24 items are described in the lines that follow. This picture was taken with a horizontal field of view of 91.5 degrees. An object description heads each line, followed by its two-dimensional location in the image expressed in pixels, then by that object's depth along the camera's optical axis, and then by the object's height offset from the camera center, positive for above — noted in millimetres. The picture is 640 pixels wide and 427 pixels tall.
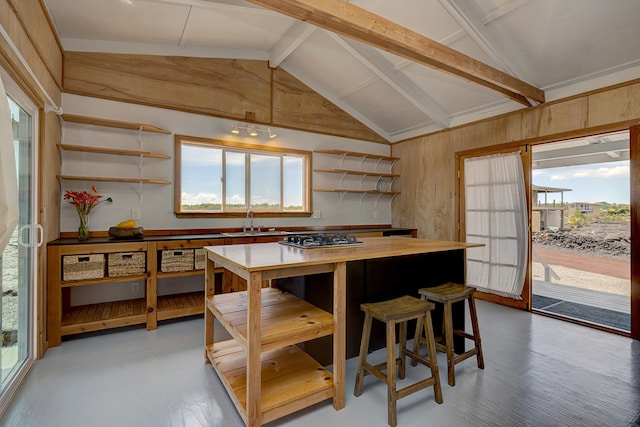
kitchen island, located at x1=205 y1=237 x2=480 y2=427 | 1619 -666
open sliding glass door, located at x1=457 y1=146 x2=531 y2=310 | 3701 +23
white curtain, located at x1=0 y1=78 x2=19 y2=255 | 1251 +136
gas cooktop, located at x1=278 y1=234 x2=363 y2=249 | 2300 -231
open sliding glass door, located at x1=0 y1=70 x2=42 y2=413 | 1934 -389
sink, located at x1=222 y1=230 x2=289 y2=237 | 3625 -272
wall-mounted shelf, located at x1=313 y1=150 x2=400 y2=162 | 4717 +913
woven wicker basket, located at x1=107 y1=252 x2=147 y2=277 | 2893 -495
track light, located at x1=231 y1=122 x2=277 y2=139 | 3988 +1074
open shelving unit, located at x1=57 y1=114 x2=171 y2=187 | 3113 +635
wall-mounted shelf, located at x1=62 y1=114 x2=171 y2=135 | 3115 +924
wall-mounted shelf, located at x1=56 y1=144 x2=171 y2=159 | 3090 +631
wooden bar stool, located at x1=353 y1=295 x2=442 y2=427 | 1753 -813
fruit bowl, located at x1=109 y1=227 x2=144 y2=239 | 3037 -206
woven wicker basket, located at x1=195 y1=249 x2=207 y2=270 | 3260 -500
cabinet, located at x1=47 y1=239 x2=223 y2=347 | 2689 -694
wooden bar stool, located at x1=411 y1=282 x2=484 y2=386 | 2115 -774
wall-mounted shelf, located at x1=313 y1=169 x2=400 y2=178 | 4723 +624
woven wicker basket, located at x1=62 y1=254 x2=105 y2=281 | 2719 -497
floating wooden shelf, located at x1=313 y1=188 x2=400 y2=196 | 4720 +328
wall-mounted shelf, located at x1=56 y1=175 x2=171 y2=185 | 3097 +334
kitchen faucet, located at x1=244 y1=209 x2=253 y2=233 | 4125 -47
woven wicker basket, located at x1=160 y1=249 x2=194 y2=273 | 3127 -495
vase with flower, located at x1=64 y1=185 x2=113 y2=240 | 2988 +79
